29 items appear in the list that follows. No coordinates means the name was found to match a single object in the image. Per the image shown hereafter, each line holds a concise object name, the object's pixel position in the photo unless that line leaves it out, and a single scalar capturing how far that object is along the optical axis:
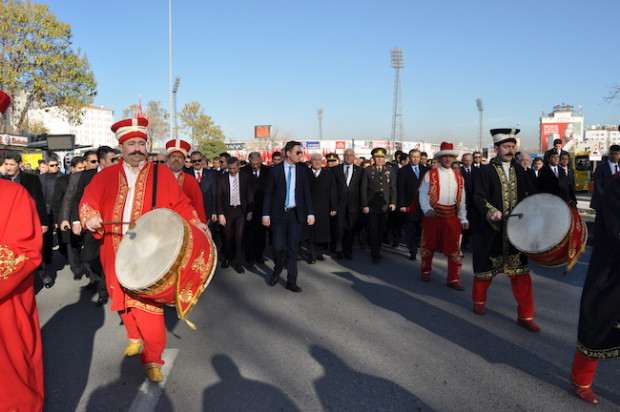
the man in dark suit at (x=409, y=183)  9.03
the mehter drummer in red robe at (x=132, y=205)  3.59
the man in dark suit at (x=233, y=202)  7.70
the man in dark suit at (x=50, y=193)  7.59
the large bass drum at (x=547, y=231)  3.88
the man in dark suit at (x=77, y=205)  5.97
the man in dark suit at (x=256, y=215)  8.05
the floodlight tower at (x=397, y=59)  61.88
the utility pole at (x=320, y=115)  83.00
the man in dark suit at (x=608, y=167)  8.59
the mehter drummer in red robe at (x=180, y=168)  5.25
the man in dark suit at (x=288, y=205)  6.41
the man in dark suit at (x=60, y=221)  7.11
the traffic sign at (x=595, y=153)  22.09
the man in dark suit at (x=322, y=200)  8.46
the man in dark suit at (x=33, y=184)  6.26
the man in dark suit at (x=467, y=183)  5.51
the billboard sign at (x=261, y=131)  100.47
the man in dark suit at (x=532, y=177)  5.07
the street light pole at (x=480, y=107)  72.94
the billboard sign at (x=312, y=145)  76.89
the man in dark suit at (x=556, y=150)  8.46
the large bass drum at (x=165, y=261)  3.04
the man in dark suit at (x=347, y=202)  8.51
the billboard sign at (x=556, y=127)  46.03
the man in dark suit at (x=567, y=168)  7.11
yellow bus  27.02
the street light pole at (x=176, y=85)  56.34
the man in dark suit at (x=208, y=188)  8.04
